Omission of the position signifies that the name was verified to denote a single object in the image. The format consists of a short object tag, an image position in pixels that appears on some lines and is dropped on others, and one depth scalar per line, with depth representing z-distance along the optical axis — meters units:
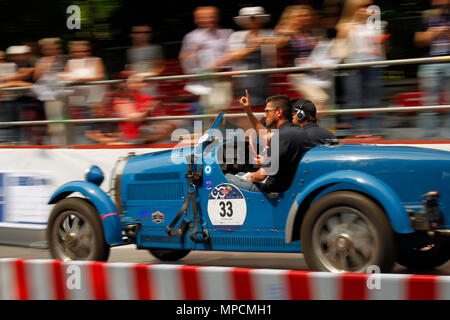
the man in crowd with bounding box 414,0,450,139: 15.48
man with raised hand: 12.35
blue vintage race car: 11.19
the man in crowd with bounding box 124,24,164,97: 20.00
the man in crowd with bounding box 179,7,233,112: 18.48
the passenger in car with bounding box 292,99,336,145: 12.89
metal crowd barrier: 15.70
